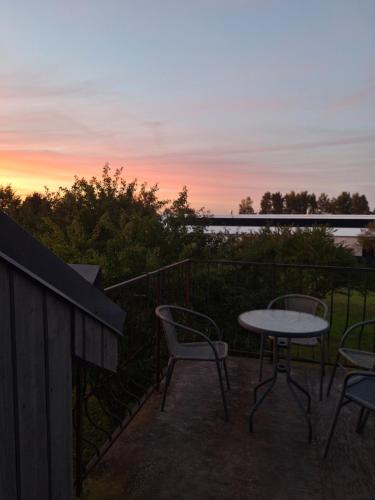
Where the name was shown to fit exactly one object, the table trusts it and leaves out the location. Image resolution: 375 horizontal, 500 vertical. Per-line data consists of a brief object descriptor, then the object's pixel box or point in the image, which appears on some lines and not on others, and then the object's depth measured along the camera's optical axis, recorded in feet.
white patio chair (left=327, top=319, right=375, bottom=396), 10.09
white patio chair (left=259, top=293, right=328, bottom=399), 11.98
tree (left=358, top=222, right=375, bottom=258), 82.23
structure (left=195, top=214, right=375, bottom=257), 114.73
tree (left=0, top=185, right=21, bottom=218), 41.01
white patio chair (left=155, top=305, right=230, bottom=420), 10.19
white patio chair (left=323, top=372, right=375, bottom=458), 7.71
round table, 9.57
